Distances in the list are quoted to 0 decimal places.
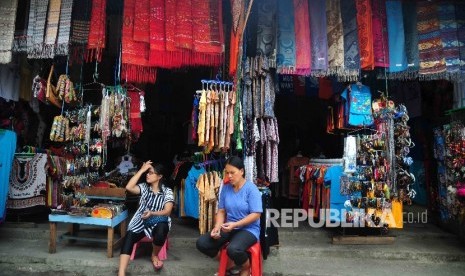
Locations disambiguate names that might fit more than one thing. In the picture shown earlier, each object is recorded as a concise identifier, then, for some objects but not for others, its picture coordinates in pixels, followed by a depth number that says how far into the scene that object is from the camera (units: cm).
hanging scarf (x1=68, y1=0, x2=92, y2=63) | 497
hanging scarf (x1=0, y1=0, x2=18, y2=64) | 475
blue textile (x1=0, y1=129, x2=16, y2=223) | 505
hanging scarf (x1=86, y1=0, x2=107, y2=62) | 487
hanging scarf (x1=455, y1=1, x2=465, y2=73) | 483
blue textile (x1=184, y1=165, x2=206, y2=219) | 552
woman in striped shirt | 420
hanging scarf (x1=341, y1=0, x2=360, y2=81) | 494
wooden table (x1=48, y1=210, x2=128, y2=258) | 452
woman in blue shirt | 374
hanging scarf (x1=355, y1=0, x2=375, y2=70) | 486
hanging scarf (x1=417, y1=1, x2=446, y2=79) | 485
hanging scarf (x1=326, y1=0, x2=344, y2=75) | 494
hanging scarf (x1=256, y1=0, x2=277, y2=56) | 497
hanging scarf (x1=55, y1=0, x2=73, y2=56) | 480
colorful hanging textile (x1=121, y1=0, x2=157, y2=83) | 474
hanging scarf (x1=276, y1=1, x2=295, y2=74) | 490
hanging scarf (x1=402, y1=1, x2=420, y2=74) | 498
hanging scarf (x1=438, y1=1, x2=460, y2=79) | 481
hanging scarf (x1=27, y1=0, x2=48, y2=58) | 481
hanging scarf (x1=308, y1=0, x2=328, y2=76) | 495
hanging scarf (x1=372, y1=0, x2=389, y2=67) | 495
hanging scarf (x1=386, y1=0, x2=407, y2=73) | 500
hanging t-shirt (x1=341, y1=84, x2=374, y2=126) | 532
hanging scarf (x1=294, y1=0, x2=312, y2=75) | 490
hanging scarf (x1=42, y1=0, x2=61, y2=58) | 480
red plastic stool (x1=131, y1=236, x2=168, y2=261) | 447
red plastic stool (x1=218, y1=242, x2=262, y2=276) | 376
